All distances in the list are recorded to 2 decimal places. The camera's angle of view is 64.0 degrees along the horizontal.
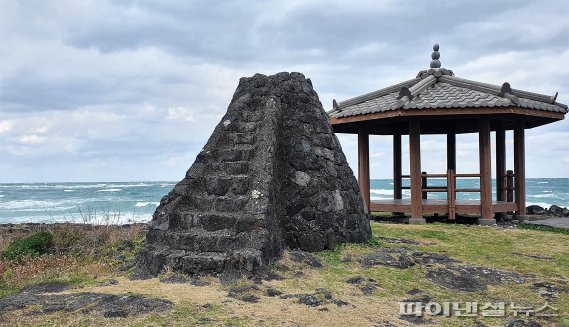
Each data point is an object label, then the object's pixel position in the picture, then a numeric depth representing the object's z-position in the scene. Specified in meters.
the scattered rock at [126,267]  6.01
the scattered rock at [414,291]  5.05
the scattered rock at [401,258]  6.19
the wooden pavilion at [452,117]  10.84
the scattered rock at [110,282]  5.30
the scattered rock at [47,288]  5.13
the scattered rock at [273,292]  4.73
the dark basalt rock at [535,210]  15.10
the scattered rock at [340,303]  4.49
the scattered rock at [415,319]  4.17
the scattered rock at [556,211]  14.71
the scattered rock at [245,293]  4.60
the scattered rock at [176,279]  5.18
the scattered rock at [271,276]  5.21
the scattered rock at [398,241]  8.23
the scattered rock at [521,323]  4.18
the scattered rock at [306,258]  5.94
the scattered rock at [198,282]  5.05
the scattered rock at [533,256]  7.17
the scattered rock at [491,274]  5.68
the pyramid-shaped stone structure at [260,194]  5.61
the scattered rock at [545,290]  5.02
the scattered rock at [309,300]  4.46
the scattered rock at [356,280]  5.29
